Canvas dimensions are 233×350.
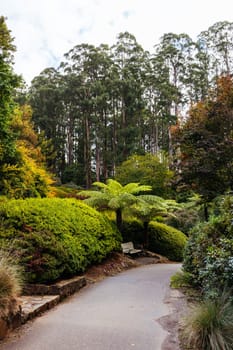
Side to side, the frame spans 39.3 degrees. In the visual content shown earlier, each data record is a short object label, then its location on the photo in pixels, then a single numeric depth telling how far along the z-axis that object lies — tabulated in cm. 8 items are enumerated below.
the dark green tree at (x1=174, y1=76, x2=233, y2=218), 943
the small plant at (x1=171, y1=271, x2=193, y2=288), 677
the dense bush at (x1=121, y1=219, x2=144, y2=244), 1330
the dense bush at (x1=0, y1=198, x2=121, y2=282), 612
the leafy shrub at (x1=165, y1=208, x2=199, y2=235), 1859
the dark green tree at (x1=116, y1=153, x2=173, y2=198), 2066
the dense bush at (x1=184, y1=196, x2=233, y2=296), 446
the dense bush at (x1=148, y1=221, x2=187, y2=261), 1334
